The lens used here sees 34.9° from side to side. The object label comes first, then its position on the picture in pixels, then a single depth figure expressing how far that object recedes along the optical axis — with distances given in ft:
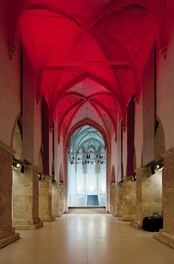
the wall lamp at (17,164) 35.40
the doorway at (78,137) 109.04
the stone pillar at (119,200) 63.77
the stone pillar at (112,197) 75.56
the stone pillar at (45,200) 51.65
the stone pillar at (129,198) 51.76
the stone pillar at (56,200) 65.36
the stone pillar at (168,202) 27.10
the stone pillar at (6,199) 26.86
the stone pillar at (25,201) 38.68
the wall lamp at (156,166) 36.92
